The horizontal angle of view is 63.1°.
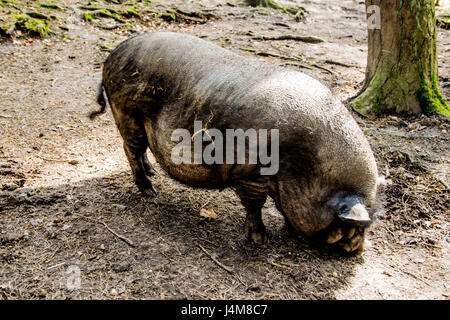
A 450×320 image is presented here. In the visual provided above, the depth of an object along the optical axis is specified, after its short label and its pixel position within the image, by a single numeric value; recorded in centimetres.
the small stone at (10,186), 379
